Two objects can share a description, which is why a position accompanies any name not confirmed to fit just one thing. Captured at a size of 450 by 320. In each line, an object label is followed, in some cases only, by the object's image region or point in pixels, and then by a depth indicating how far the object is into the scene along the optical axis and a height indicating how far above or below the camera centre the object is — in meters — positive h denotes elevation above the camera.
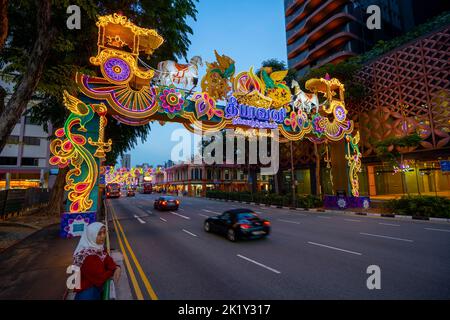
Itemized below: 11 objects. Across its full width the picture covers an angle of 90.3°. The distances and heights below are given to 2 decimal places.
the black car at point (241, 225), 9.77 -1.95
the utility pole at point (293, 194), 24.38 -1.47
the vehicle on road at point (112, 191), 51.56 -1.96
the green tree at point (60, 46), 7.85 +7.66
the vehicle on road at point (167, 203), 22.56 -2.14
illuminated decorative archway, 11.73 +5.41
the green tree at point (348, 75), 29.36 +14.72
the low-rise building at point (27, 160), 38.12 +4.10
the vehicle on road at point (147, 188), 69.73 -1.77
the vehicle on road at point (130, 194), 54.88 -2.83
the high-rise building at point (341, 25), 46.66 +35.01
